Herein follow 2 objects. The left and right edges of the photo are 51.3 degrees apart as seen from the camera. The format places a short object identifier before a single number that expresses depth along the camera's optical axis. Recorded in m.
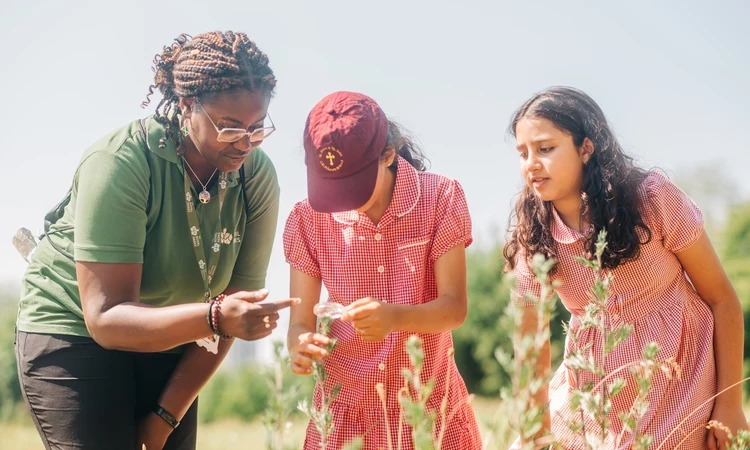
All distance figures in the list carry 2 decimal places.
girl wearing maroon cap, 2.93
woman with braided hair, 2.92
